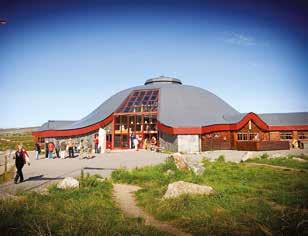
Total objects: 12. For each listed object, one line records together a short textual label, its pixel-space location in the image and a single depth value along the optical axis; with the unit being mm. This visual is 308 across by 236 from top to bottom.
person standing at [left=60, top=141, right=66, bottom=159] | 22312
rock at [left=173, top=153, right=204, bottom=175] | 13517
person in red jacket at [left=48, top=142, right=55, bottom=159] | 22706
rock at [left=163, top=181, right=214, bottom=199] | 8585
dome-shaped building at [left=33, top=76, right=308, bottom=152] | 27906
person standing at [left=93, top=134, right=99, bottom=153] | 28456
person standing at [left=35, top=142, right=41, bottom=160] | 22141
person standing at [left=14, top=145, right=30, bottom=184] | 11407
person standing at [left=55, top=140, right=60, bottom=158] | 23528
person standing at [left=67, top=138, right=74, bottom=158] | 23078
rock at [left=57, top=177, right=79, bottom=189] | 9698
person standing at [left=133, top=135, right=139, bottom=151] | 29391
